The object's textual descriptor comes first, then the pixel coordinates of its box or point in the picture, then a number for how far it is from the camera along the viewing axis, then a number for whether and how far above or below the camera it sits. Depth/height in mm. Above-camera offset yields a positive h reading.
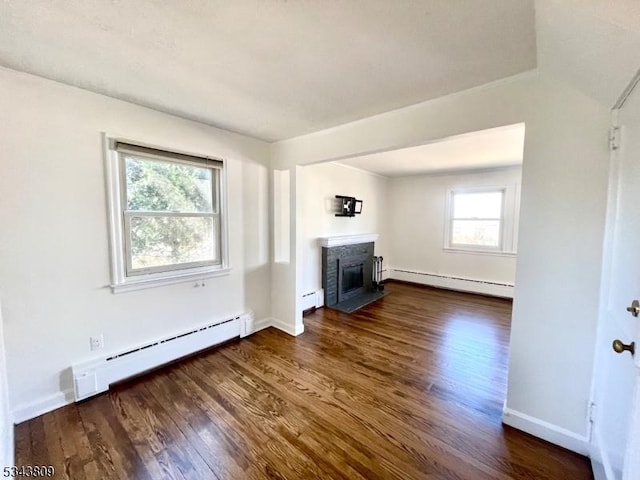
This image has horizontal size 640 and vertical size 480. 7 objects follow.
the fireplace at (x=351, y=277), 4566 -975
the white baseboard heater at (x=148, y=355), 2059 -1197
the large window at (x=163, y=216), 2225 +56
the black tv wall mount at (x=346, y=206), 4617 +292
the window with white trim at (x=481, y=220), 4754 +56
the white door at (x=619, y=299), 1144 -366
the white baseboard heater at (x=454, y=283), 4824 -1187
